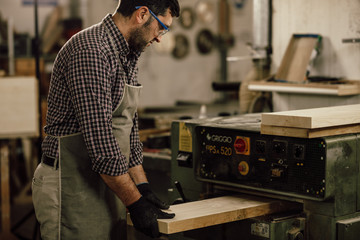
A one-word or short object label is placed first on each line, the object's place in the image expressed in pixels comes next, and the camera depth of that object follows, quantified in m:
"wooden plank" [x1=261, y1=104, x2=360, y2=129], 3.23
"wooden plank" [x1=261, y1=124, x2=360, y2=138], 3.26
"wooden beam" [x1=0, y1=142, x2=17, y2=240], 5.52
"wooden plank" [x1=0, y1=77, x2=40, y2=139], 5.65
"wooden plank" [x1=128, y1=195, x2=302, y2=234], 3.14
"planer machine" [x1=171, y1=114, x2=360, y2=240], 3.29
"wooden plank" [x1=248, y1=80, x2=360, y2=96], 4.05
